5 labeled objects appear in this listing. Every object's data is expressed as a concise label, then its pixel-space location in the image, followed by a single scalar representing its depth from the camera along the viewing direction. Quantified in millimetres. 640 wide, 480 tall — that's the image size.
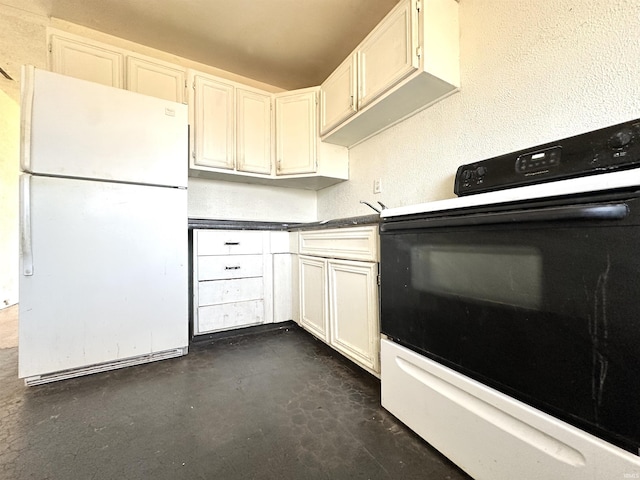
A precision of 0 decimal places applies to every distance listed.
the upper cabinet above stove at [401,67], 1347
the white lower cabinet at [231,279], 1906
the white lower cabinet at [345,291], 1293
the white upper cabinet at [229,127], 2123
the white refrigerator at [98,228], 1370
